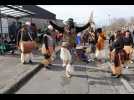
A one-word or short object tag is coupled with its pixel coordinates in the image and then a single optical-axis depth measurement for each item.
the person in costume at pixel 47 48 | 4.46
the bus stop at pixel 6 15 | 5.79
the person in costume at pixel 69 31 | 3.72
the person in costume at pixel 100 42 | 5.78
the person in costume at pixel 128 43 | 4.97
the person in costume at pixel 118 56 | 3.86
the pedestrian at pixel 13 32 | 6.71
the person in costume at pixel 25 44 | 4.66
